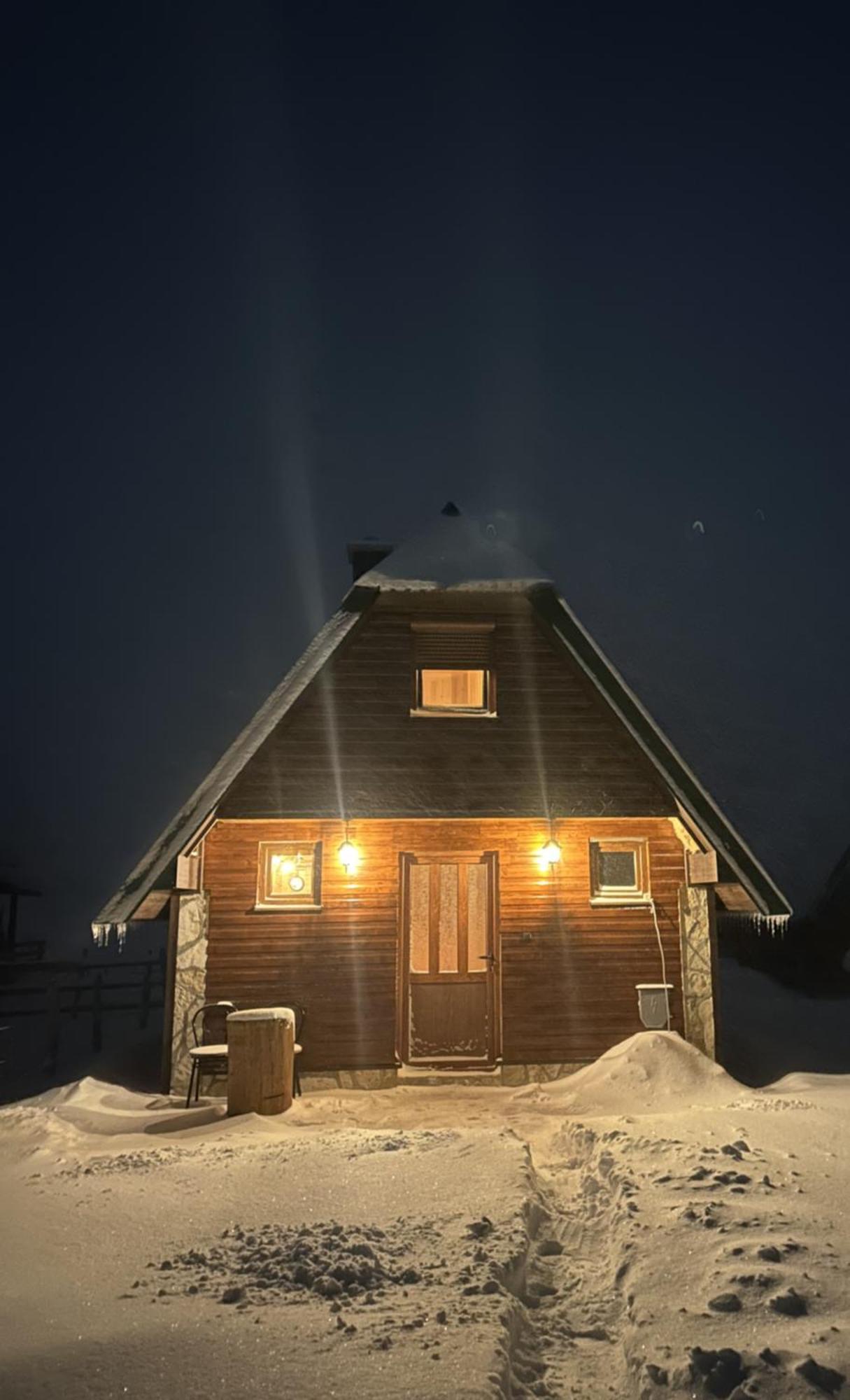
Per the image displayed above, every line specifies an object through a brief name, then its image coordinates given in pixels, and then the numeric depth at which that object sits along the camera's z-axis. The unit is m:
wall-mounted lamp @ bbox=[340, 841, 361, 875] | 11.21
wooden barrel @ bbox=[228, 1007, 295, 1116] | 8.91
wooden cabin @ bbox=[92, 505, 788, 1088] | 10.95
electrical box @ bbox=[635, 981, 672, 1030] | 11.13
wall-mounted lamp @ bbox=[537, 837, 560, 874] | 11.26
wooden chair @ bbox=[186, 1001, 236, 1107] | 10.73
